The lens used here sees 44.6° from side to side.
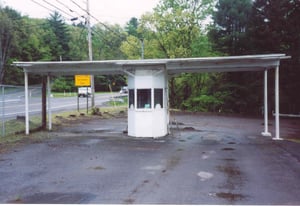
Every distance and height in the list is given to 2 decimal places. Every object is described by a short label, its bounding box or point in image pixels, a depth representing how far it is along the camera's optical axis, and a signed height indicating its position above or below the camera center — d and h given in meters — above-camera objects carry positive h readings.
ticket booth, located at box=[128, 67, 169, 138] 12.87 -0.38
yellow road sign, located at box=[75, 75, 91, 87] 22.92 +0.68
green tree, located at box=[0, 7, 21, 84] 38.34 +5.68
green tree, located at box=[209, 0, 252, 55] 28.02 +5.26
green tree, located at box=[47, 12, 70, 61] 50.50 +7.94
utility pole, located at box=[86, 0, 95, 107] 22.42 +3.87
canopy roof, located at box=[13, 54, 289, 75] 11.93 +0.92
